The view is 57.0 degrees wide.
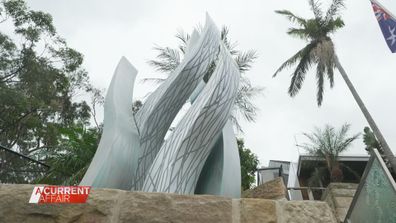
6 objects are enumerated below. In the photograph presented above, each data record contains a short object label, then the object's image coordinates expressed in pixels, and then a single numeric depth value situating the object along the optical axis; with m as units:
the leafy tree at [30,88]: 13.77
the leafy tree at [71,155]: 7.81
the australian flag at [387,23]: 7.57
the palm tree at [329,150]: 15.20
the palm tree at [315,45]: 17.02
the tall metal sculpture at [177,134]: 4.35
